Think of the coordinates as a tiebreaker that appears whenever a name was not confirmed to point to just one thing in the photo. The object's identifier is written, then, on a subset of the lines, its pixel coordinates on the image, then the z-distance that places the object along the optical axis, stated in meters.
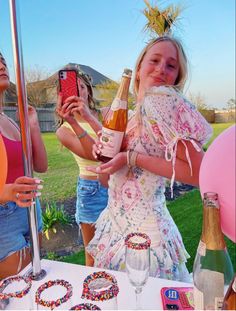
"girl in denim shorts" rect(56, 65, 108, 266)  1.38
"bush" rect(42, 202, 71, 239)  2.67
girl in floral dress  0.75
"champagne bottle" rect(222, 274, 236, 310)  0.46
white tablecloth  0.59
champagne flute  0.52
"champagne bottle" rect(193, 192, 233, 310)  0.48
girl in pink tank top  0.96
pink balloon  0.43
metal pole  0.69
